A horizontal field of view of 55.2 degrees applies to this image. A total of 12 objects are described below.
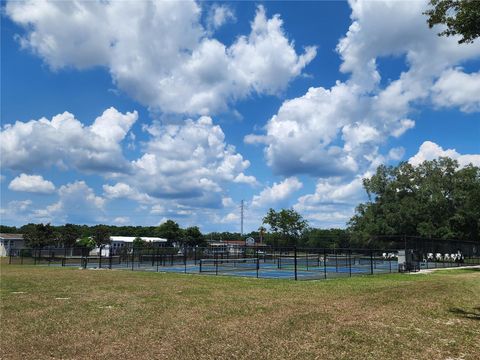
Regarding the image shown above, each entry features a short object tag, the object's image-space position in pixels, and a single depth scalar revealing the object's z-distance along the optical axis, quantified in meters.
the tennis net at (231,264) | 35.82
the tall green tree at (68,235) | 84.31
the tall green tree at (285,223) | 105.75
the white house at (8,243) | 77.62
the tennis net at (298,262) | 41.06
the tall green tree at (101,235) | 90.99
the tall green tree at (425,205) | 64.25
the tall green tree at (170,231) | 130.62
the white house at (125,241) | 99.15
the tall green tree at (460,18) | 11.70
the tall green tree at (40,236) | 66.88
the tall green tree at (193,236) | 123.88
